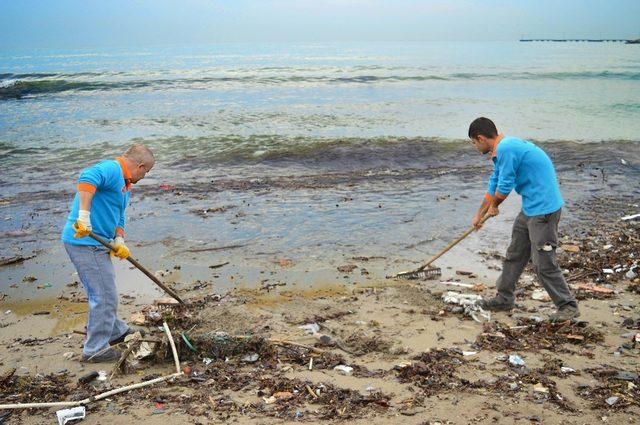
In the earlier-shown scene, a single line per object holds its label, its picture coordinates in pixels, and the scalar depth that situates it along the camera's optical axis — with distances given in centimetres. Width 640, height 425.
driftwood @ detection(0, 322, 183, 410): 369
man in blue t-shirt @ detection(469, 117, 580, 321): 497
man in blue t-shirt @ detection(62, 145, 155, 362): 444
